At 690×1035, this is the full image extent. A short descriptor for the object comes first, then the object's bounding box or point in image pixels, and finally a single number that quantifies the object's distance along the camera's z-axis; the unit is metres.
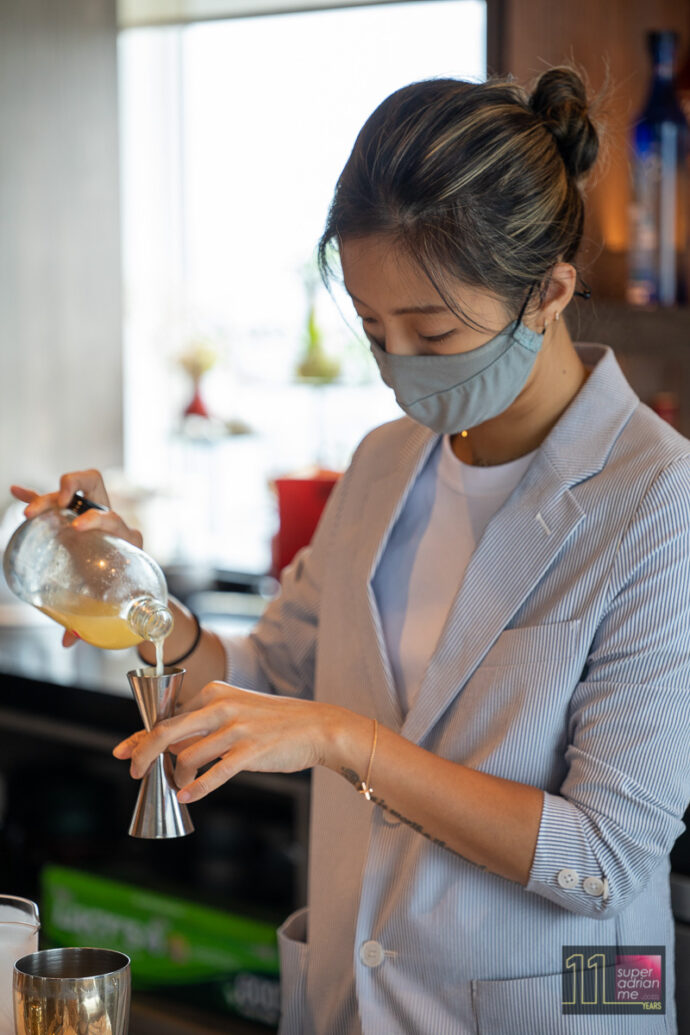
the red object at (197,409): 3.50
